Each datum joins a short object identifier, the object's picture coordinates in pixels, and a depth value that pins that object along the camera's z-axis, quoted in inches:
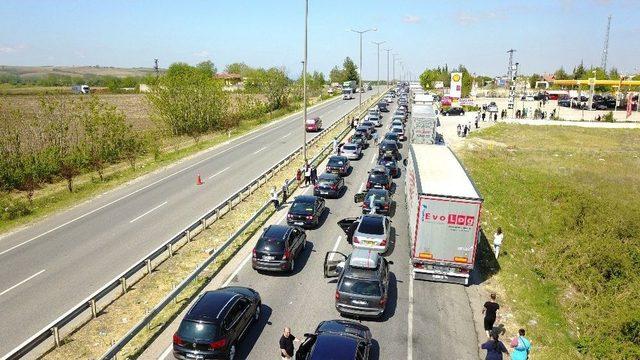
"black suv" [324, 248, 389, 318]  536.1
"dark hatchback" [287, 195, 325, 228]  846.5
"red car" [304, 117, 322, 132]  2111.0
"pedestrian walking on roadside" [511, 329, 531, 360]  446.0
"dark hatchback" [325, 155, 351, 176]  1224.8
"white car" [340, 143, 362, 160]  1477.6
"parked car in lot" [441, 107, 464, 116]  2883.9
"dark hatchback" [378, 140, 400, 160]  1421.0
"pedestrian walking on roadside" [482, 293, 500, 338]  517.0
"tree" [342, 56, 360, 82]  6164.9
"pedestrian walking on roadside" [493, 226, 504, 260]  741.9
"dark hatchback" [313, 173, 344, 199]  1048.8
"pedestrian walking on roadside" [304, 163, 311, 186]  1172.5
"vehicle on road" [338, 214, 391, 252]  724.7
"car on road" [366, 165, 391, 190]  1071.6
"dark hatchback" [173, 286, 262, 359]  440.1
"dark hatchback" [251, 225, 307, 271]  653.9
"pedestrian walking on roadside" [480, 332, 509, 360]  458.6
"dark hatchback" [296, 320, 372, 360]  403.2
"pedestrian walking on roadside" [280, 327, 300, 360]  442.3
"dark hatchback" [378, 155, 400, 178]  1246.3
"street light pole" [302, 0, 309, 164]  1261.1
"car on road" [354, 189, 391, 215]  906.7
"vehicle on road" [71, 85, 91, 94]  4934.1
